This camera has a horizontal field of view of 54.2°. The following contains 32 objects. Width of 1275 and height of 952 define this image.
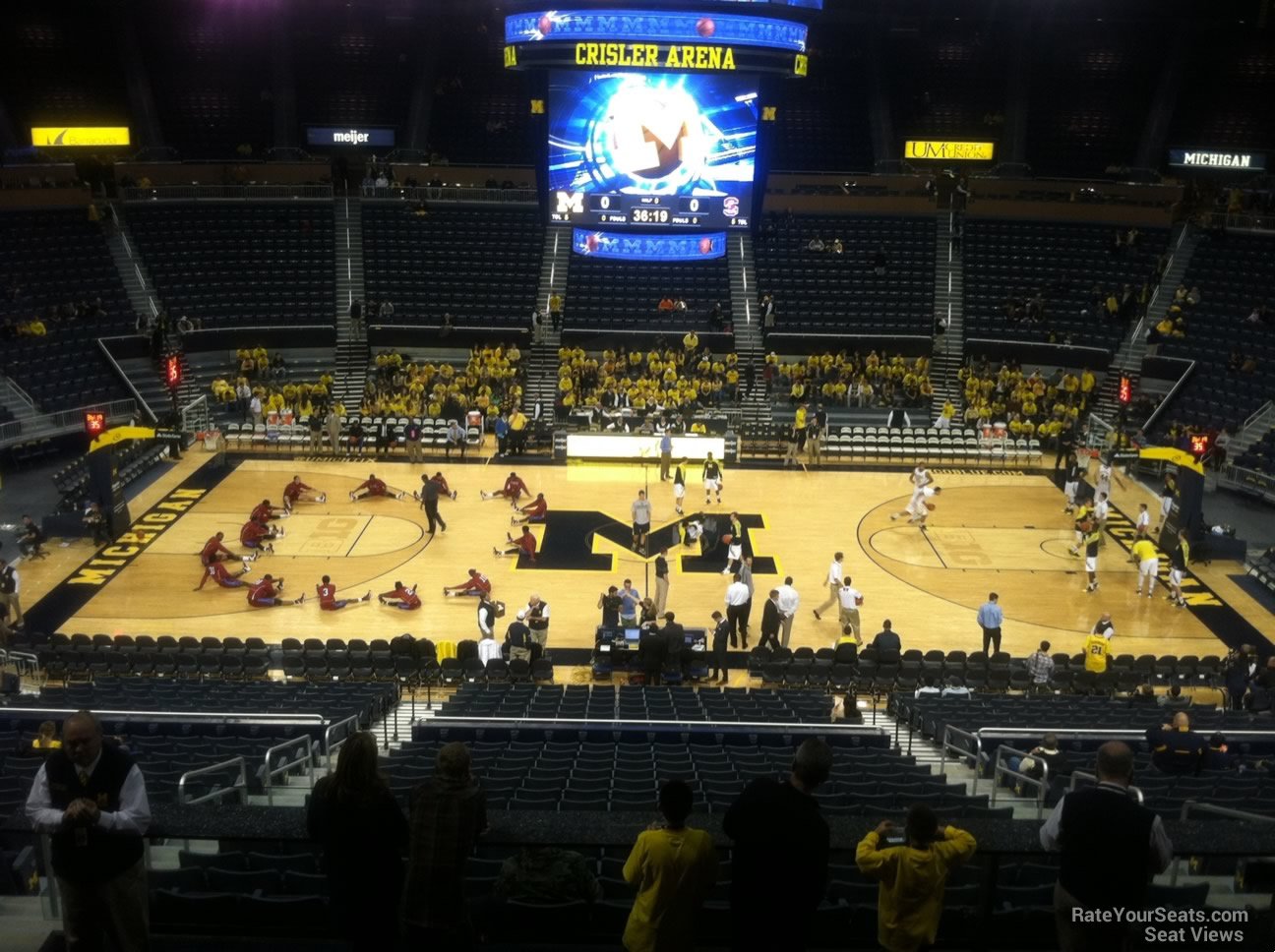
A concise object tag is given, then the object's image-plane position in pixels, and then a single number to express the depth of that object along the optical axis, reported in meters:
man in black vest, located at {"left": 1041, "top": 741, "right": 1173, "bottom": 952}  5.50
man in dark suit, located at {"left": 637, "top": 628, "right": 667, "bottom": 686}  19.92
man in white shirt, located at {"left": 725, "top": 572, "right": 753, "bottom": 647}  21.39
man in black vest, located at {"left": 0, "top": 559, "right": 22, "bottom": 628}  21.61
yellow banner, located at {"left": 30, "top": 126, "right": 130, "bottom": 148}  45.22
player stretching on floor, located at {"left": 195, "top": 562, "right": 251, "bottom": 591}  24.31
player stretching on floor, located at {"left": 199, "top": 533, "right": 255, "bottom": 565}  24.52
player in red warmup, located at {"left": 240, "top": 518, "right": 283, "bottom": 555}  26.17
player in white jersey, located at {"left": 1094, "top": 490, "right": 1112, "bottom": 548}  27.44
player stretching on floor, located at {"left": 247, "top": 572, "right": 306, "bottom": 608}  23.55
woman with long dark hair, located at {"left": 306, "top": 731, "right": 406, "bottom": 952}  5.65
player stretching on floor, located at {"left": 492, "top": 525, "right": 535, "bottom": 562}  26.19
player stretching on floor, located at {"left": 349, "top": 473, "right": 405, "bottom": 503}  30.45
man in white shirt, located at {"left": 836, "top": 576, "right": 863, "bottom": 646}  21.98
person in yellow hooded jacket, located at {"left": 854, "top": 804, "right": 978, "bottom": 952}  5.84
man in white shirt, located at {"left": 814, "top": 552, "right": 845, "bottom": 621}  23.05
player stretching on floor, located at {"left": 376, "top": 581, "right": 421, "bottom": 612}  23.39
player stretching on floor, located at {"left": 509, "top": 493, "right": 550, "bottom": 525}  28.83
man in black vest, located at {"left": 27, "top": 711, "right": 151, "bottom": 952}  5.66
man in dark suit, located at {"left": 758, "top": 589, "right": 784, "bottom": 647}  21.25
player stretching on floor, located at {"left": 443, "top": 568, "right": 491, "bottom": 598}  22.88
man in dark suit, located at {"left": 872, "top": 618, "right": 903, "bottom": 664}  20.27
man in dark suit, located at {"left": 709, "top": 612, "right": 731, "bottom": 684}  20.67
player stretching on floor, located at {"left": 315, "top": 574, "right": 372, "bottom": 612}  23.17
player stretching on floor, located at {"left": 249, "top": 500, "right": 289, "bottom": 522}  26.61
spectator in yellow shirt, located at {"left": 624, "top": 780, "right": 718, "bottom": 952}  5.75
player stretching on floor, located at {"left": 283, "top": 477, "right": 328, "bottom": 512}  29.28
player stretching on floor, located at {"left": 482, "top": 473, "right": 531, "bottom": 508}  30.30
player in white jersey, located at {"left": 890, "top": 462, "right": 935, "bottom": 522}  28.75
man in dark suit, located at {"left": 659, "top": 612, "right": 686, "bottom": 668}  19.94
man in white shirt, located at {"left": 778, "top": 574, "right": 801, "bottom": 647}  21.28
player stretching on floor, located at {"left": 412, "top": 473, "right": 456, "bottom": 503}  27.84
